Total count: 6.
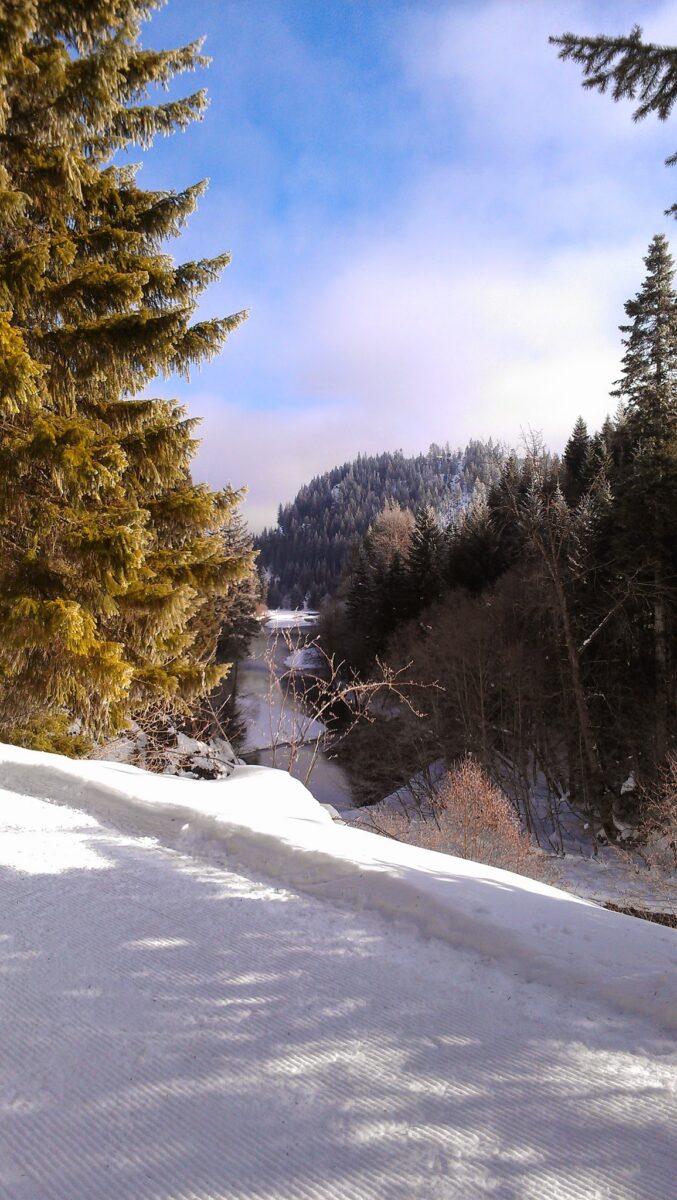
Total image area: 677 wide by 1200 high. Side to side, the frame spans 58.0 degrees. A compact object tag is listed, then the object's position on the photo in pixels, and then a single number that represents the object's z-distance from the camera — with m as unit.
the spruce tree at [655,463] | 18.34
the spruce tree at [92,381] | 5.80
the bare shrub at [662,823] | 17.27
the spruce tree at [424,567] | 36.97
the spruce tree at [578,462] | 34.22
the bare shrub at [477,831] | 16.03
